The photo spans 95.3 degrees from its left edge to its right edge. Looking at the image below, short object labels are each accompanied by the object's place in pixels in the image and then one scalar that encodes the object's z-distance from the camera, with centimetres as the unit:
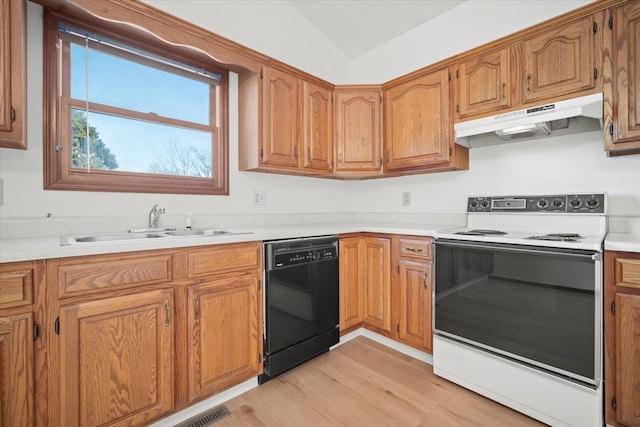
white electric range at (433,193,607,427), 141
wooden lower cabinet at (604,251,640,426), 131
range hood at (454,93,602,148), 164
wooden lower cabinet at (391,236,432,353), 209
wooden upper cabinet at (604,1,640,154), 154
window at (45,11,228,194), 167
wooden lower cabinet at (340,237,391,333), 232
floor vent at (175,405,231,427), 154
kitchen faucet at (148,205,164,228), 189
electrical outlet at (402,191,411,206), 282
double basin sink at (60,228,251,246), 151
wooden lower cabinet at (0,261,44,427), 107
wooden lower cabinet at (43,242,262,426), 120
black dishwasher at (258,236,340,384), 185
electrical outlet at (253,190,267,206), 250
